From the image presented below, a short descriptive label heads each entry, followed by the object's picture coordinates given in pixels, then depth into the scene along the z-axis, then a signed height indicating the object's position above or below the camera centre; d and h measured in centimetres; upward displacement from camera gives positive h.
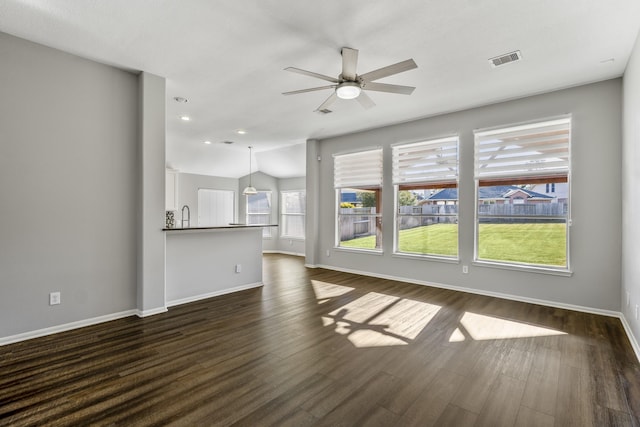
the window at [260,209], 1029 +5
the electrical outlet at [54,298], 326 -94
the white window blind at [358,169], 631 +90
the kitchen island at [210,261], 427 -78
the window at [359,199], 637 +27
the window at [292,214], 985 -10
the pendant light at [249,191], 838 +53
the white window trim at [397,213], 518 -4
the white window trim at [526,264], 416 -54
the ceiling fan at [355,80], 274 +129
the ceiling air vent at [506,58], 326 +167
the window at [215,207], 945 +11
